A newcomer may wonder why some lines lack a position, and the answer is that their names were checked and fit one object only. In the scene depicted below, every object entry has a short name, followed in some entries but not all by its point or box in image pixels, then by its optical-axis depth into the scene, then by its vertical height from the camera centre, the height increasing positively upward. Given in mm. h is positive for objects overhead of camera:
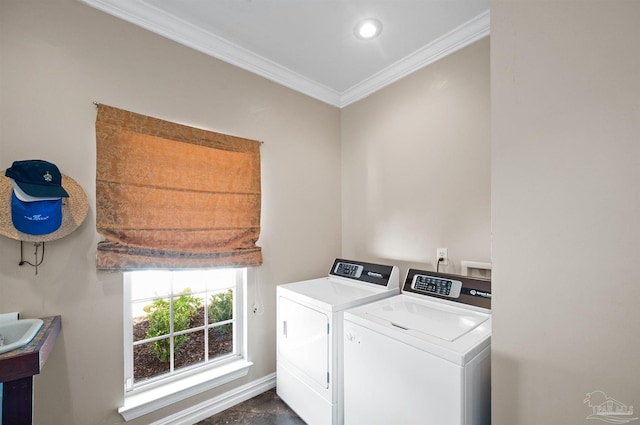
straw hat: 1306 +19
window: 1745 -842
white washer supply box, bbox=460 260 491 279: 1825 -376
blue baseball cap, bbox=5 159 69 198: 1284 +183
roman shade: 1604 +132
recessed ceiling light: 1844 +1277
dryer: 1719 -811
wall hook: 1393 -216
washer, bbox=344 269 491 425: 1154 -672
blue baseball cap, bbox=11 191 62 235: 1310 -1
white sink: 1275 -529
